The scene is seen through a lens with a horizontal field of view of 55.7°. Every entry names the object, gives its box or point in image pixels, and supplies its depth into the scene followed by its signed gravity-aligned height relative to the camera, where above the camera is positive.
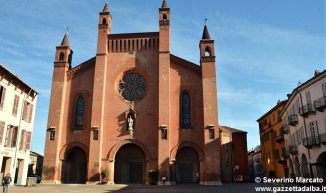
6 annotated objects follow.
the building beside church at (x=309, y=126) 26.05 +4.24
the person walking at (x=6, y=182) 18.33 -0.53
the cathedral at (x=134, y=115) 31.50 +6.09
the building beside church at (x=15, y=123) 25.50 +4.33
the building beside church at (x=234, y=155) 44.09 +2.80
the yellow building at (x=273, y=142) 43.84 +4.72
